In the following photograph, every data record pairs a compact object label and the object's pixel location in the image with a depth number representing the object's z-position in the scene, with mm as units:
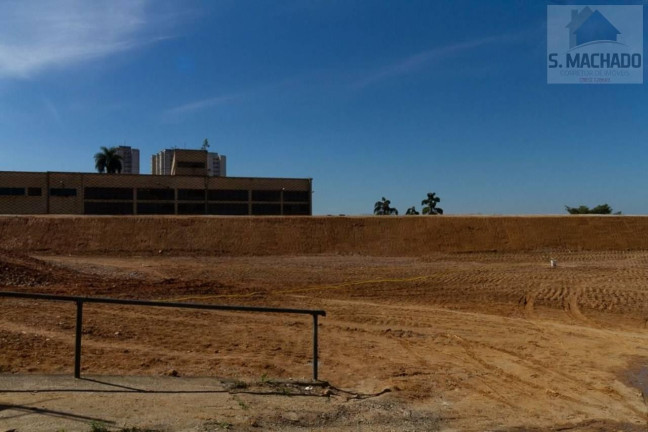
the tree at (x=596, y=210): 74938
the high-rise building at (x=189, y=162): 87062
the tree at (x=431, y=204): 91175
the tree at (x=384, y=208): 105812
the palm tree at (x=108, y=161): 89125
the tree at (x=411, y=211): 95938
